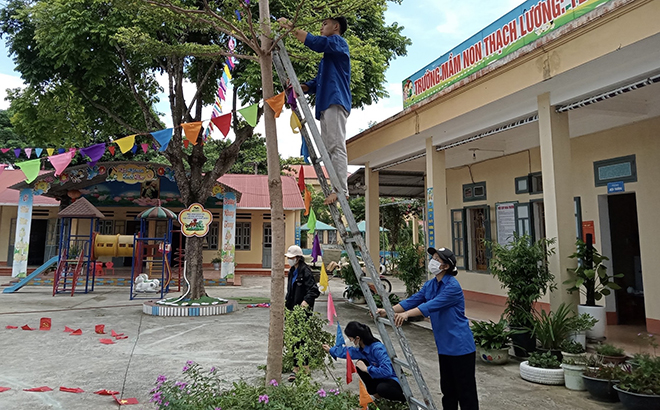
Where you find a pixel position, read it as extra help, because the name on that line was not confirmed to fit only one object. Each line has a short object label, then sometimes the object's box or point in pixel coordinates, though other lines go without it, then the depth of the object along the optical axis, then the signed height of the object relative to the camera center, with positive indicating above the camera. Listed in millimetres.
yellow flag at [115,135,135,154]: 7293 +1833
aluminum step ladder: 2705 +46
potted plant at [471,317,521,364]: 5367 -1304
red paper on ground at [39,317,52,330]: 7534 -1516
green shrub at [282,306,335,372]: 3620 -869
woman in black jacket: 4660 -466
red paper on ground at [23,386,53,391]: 4266 -1547
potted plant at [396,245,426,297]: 8711 -470
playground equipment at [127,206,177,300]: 11641 -301
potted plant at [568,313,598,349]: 5031 -1012
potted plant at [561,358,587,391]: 4410 -1422
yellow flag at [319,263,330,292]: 3939 -355
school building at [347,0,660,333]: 4875 +2002
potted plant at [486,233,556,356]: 5398 -477
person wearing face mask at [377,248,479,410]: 3184 -696
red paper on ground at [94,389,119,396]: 4191 -1557
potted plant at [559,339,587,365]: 4739 -1275
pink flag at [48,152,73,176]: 8016 +1684
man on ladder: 3289 +1272
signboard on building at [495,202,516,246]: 9250 +573
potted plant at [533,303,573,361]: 5066 -1087
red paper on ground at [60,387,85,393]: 4262 -1553
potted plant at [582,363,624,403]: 4023 -1382
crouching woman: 3438 -1079
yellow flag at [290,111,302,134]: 3418 +1041
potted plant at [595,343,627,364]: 4484 -1225
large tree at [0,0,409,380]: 8625 +4136
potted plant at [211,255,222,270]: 19422 -936
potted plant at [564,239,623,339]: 5320 -480
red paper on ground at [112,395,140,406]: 3948 -1561
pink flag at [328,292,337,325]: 3721 -618
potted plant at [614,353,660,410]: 3607 -1300
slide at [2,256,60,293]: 12580 -1172
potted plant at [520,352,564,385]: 4605 -1447
